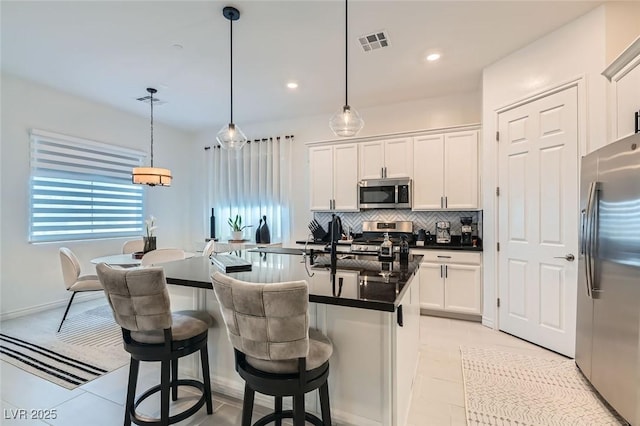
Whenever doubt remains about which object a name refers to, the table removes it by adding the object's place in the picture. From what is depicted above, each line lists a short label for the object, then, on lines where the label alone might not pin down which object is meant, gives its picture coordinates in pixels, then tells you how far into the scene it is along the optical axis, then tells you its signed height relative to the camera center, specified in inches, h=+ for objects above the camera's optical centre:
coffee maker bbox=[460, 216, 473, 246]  156.6 -8.1
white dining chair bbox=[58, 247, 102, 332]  135.8 -28.8
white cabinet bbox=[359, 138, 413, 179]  165.4 +32.4
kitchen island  61.6 -26.6
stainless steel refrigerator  69.9 -15.4
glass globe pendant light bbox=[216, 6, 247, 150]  112.7 +29.7
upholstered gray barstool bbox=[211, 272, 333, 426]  48.8 -21.7
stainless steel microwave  164.4 +12.3
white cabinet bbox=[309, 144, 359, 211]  178.2 +23.0
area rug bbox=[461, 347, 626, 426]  75.7 -51.1
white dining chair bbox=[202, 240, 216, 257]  157.6 -18.7
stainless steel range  173.2 -9.4
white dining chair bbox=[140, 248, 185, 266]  126.3 -18.8
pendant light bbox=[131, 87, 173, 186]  152.0 +19.4
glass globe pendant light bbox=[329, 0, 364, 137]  97.4 +30.7
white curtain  211.2 +22.1
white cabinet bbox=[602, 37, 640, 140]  85.7 +39.0
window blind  157.1 +13.4
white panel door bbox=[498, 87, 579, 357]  108.9 -1.5
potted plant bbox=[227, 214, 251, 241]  213.2 -9.3
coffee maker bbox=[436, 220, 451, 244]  160.6 -9.1
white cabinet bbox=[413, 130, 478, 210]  151.6 +23.4
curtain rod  209.7 +54.7
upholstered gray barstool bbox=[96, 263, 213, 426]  62.3 -24.6
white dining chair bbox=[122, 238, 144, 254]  166.7 -18.6
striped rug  97.4 -51.5
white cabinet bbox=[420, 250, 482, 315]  141.9 -32.3
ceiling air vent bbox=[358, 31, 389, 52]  113.3 +68.2
